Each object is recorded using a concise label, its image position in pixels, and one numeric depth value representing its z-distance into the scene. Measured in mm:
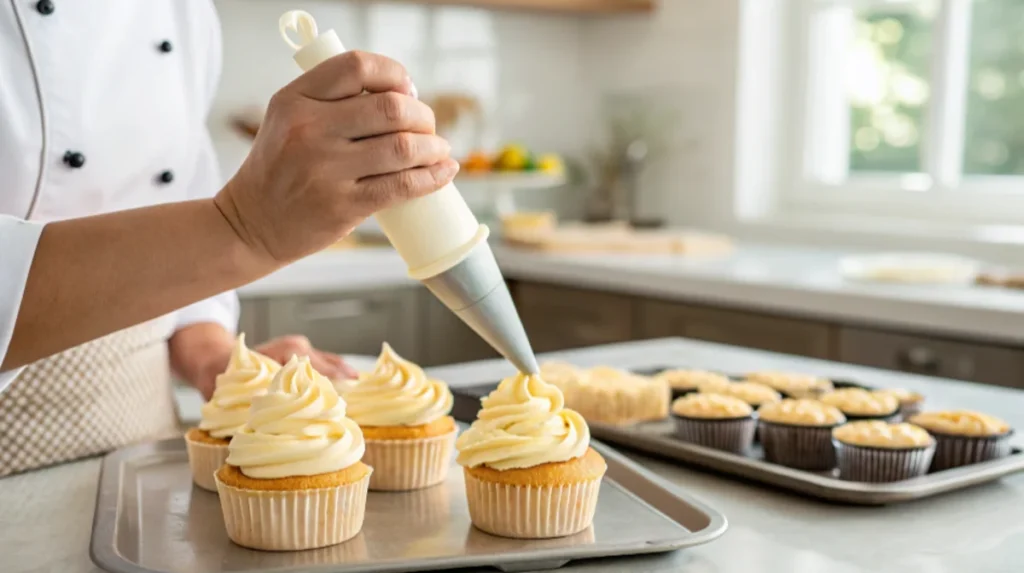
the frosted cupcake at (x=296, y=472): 903
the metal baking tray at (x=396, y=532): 854
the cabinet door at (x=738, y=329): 2439
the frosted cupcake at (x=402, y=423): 1069
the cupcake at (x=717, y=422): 1189
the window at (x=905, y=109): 2988
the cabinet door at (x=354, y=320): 2895
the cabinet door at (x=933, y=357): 2104
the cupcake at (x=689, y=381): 1391
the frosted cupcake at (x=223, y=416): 1068
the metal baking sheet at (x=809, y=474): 997
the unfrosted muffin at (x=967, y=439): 1120
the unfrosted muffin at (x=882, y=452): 1059
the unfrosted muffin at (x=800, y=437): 1135
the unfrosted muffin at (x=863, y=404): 1236
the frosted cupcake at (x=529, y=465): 928
